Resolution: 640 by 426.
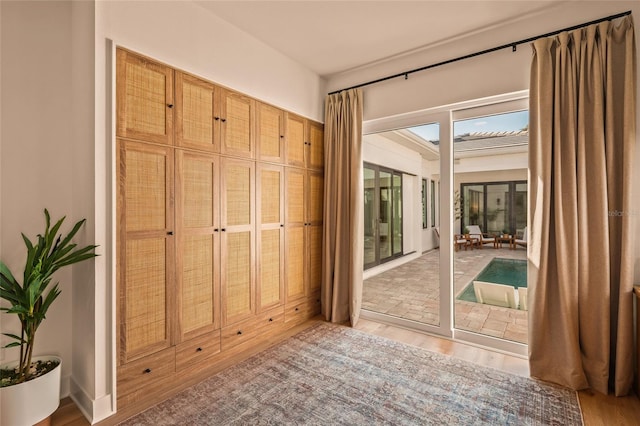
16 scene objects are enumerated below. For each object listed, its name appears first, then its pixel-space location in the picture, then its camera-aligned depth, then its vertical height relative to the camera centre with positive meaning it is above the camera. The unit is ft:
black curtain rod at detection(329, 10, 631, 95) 7.27 +4.59
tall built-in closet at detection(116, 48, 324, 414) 6.81 -0.31
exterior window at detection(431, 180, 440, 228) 10.50 +0.33
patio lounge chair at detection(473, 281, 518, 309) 9.62 -2.57
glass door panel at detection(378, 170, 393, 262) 12.23 +0.27
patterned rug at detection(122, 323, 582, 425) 6.29 -4.07
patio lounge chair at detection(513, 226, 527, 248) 8.86 -0.79
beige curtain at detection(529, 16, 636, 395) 6.98 +0.06
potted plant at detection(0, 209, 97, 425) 5.40 -2.30
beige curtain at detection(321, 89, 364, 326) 11.25 +0.16
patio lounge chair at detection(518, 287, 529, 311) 9.32 -2.53
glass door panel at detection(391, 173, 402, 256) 12.00 +0.00
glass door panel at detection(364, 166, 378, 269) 12.17 +0.08
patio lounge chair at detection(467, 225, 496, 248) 9.77 -0.74
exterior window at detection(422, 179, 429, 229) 10.82 +0.31
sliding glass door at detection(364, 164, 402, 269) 12.15 +0.16
